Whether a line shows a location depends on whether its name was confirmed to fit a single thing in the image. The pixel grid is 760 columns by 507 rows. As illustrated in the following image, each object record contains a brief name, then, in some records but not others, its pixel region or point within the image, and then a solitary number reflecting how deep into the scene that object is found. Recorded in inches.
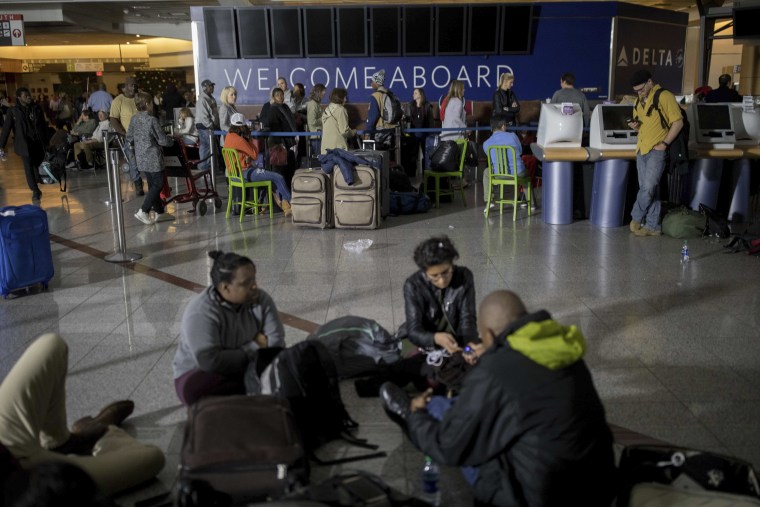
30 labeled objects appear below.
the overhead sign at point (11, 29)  657.3
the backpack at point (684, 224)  333.4
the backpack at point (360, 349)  179.6
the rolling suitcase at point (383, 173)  366.6
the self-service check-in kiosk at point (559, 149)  364.5
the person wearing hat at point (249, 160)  385.4
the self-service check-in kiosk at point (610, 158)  353.1
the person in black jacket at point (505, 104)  527.5
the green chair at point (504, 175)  379.6
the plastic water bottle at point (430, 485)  126.2
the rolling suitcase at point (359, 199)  352.5
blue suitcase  243.4
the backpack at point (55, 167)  516.1
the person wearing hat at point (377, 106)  484.7
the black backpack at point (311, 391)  144.0
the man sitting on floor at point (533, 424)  101.7
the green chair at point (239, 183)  388.8
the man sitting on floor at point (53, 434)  120.9
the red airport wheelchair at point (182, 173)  405.4
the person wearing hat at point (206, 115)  497.4
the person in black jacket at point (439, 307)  169.5
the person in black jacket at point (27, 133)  477.7
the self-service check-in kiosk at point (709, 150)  362.0
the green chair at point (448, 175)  411.8
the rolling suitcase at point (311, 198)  356.8
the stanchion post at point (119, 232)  303.9
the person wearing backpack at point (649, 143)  324.5
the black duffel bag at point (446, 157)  409.7
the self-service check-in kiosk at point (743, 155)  373.7
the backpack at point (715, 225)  329.7
